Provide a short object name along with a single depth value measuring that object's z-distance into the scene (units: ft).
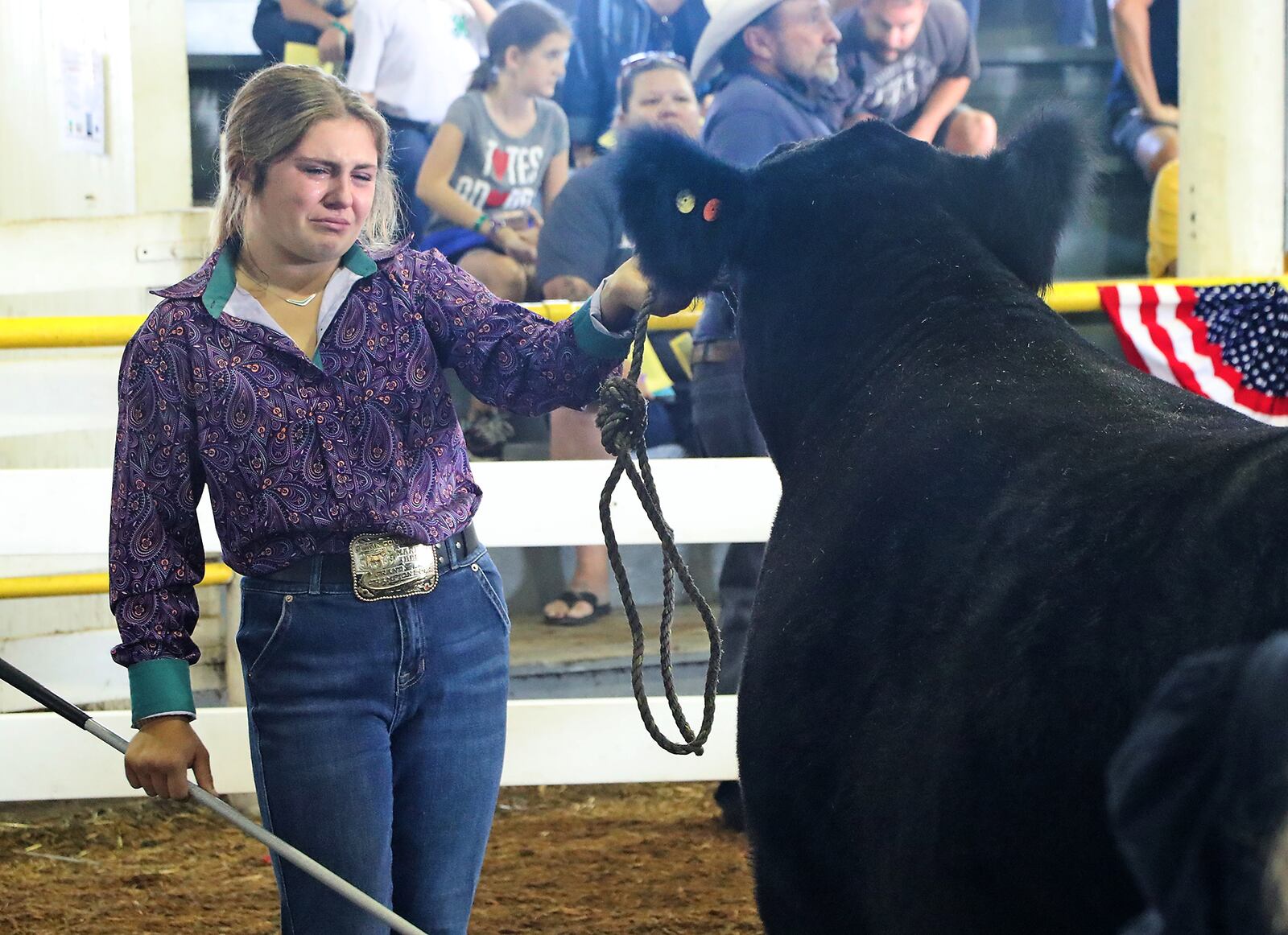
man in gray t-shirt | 32.30
